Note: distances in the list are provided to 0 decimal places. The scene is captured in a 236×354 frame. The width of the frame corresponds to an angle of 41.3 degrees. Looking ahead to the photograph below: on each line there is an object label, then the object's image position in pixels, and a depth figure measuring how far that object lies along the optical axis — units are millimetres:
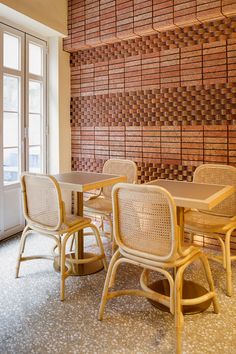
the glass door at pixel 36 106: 3814
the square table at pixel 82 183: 2510
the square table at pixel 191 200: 1901
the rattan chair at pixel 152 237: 1704
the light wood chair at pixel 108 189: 3084
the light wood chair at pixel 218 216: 2393
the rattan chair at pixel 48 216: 2281
